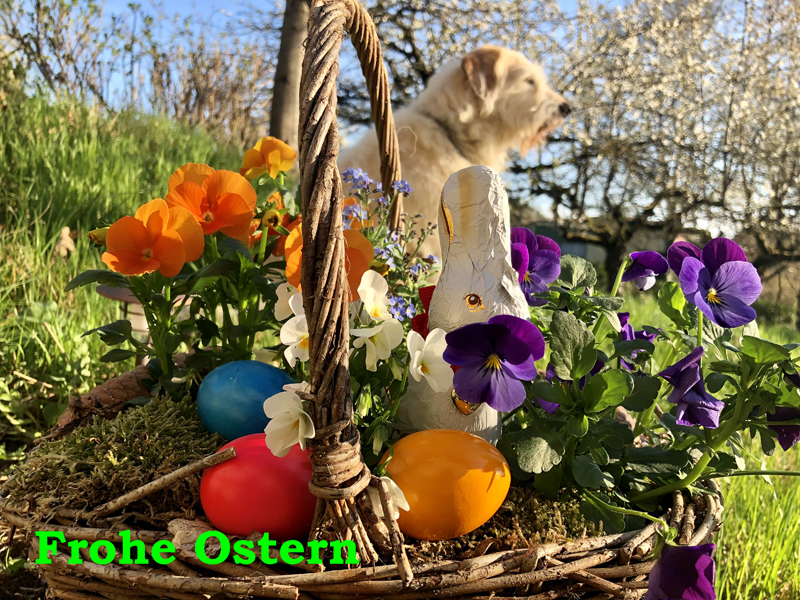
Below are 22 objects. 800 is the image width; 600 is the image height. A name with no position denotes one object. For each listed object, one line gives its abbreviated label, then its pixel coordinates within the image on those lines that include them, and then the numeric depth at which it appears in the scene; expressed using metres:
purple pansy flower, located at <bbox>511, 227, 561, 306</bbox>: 0.32
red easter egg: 0.26
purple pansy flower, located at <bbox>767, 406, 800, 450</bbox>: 0.26
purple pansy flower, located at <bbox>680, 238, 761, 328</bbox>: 0.28
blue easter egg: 0.31
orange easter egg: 0.25
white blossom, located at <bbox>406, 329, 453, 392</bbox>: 0.27
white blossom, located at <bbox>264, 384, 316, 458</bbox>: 0.24
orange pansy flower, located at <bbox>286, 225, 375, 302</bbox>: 0.28
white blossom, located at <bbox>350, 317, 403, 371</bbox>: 0.26
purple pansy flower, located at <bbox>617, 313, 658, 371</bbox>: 0.32
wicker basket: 0.22
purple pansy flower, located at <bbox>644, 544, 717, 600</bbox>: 0.22
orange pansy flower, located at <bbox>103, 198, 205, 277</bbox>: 0.30
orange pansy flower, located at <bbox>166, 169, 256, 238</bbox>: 0.32
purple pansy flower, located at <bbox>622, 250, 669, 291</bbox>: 0.33
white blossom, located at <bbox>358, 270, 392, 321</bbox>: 0.27
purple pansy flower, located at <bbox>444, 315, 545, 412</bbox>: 0.24
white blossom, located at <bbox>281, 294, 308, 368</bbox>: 0.26
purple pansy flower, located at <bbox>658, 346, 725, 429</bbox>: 0.26
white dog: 2.14
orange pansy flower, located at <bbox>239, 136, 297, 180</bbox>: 0.37
